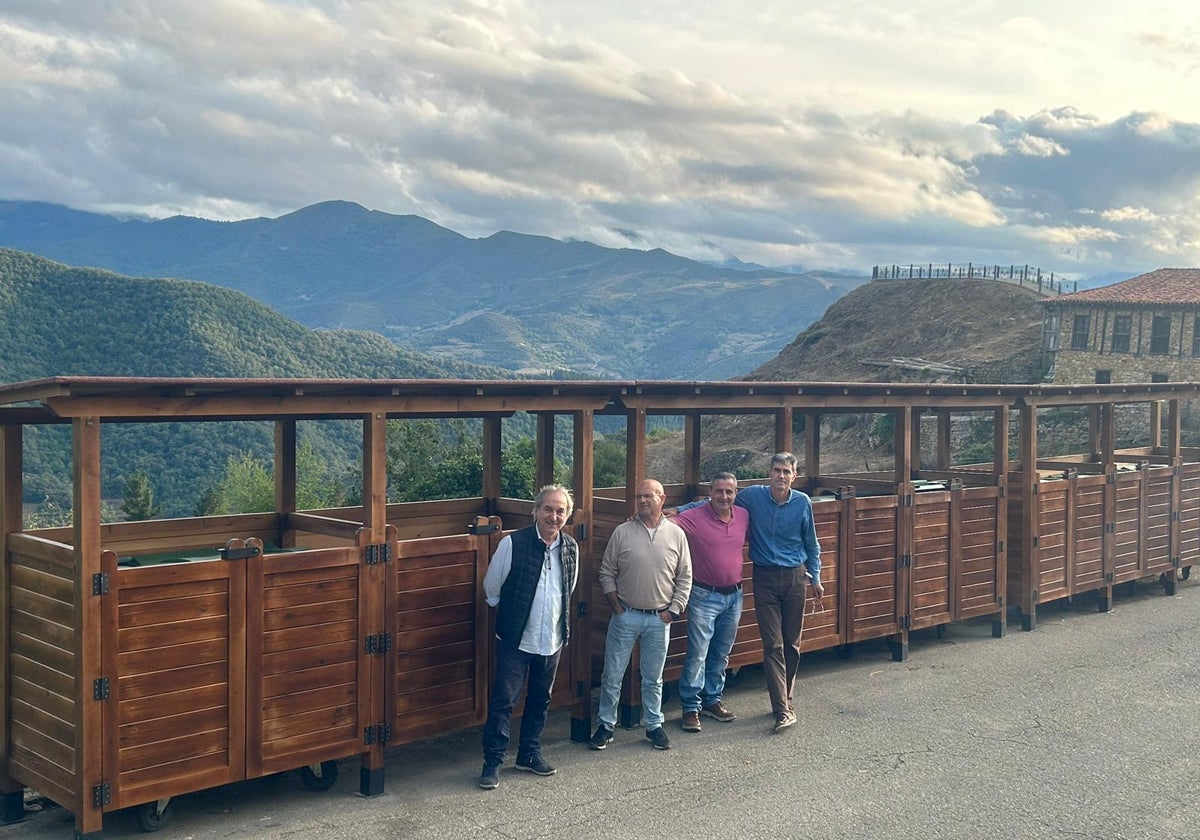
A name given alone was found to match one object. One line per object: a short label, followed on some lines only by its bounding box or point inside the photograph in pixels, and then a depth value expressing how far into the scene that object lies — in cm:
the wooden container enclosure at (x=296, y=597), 656
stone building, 4838
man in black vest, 770
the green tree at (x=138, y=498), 5725
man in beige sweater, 836
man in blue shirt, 923
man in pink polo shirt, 893
